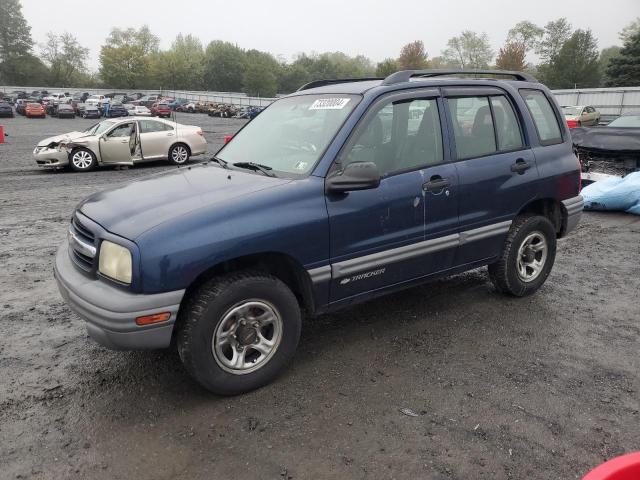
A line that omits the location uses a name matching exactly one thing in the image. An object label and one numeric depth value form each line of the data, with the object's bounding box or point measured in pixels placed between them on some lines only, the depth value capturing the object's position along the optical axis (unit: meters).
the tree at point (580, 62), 61.91
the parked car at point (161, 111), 47.38
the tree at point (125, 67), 102.50
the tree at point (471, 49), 97.06
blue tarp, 8.70
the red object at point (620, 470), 1.31
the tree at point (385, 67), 70.91
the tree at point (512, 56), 76.75
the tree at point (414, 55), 92.25
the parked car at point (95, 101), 49.54
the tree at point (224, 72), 109.12
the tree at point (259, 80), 98.19
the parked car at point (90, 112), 43.94
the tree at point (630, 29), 69.50
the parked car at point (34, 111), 42.66
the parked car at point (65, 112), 43.59
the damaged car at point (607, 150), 10.30
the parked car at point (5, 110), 41.45
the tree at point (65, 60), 96.69
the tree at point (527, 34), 79.88
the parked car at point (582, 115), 26.44
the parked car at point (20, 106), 46.65
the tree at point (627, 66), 46.91
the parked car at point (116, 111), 43.72
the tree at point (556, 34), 75.56
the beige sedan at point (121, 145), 14.32
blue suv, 3.04
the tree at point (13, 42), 90.81
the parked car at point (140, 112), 41.55
